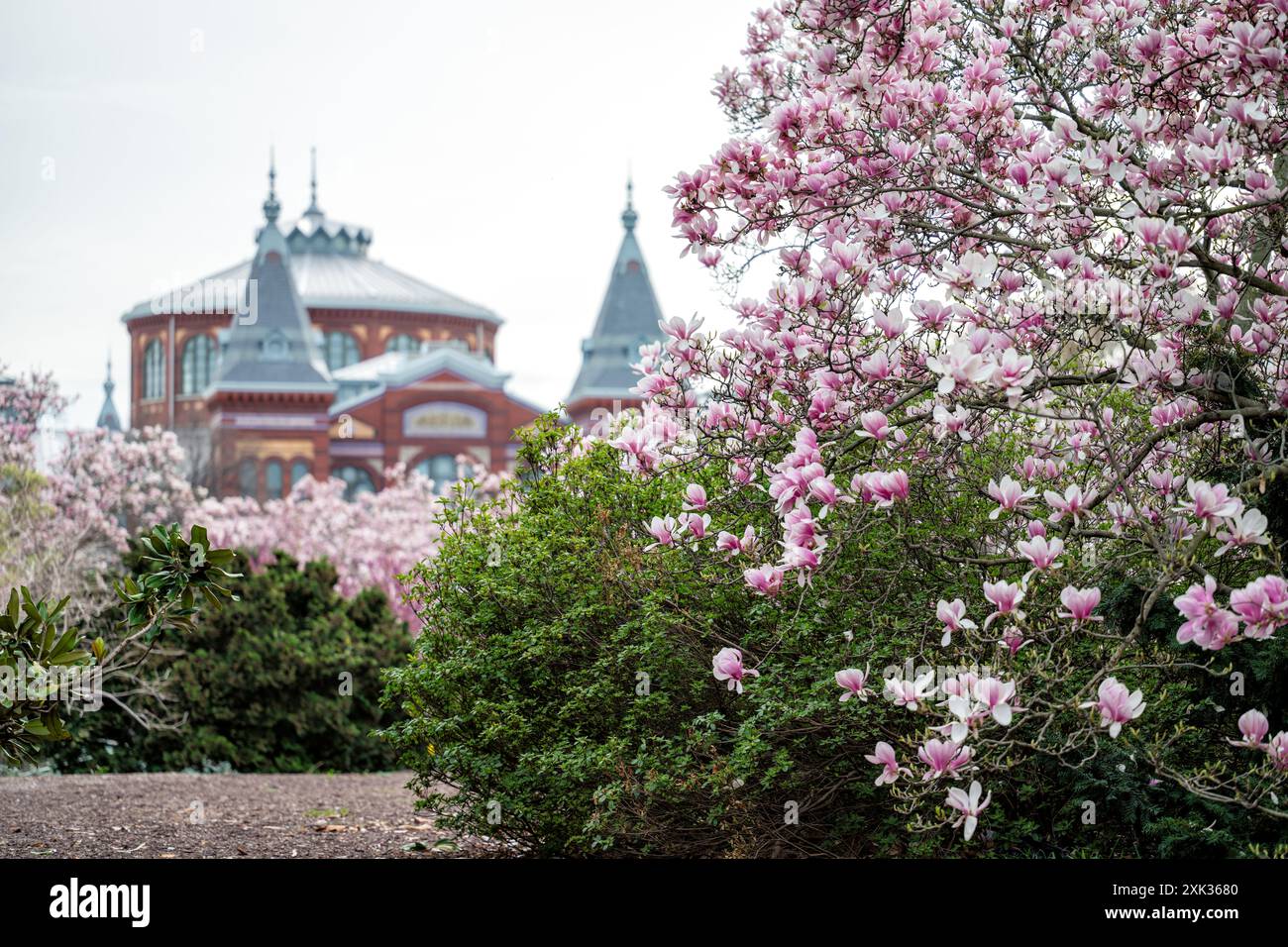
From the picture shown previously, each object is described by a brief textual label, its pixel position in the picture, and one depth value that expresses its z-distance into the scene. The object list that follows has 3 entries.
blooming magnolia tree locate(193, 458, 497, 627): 27.94
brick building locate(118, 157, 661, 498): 59.25
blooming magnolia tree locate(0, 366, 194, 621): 12.78
